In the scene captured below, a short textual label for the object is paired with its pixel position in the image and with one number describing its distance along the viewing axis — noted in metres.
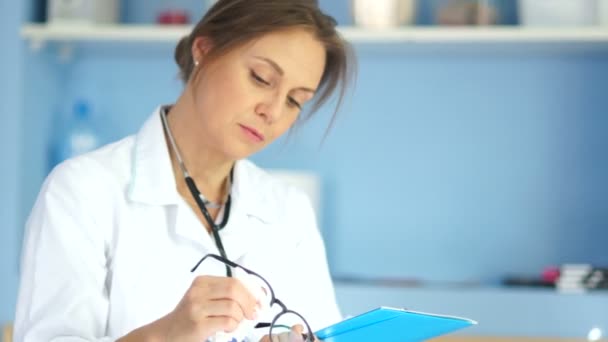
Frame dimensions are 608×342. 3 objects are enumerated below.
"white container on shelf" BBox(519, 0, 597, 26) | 2.67
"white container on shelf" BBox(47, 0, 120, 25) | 2.76
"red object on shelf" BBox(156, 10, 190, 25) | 2.80
